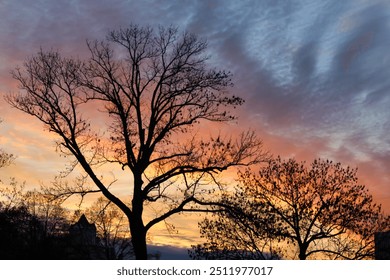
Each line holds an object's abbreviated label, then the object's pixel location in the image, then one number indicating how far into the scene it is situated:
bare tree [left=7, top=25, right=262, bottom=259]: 26.73
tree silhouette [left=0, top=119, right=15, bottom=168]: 42.08
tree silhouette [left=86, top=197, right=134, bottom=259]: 58.59
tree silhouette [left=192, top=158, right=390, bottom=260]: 34.94
